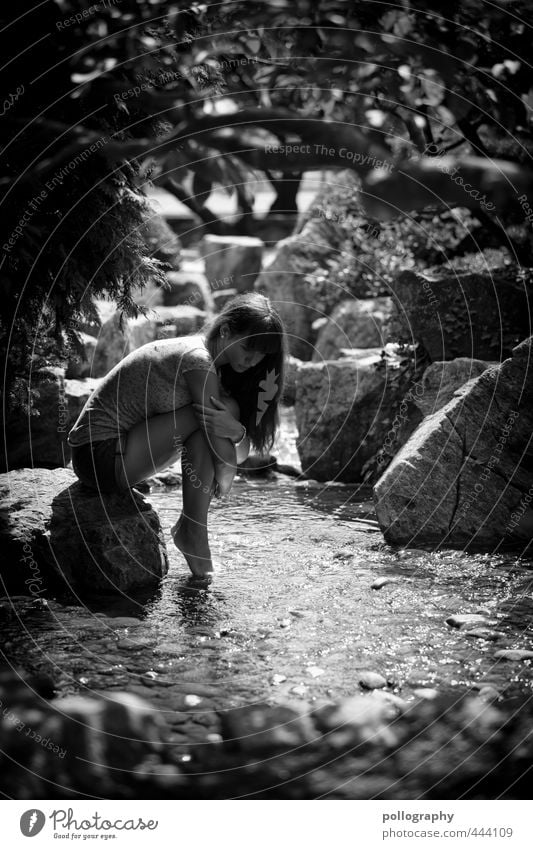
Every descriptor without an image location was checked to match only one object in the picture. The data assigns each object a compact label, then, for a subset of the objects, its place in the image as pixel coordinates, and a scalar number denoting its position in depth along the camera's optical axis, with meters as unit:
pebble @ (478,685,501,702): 3.10
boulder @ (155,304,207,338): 10.21
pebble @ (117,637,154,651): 3.53
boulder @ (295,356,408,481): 7.07
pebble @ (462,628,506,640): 3.62
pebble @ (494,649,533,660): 3.42
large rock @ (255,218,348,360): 10.91
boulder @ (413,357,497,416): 5.83
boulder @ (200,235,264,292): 12.52
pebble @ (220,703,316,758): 2.83
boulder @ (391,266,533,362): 6.93
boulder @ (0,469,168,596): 4.12
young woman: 4.26
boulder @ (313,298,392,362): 9.36
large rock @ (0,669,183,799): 2.63
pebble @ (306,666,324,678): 3.29
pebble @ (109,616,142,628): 3.75
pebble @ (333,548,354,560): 4.86
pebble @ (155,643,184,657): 3.48
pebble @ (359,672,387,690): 3.17
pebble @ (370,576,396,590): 4.29
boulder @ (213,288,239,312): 12.11
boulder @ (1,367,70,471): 5.96
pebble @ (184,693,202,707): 3.05
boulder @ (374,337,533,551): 5.02
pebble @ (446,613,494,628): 3.77
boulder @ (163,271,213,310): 11.48
